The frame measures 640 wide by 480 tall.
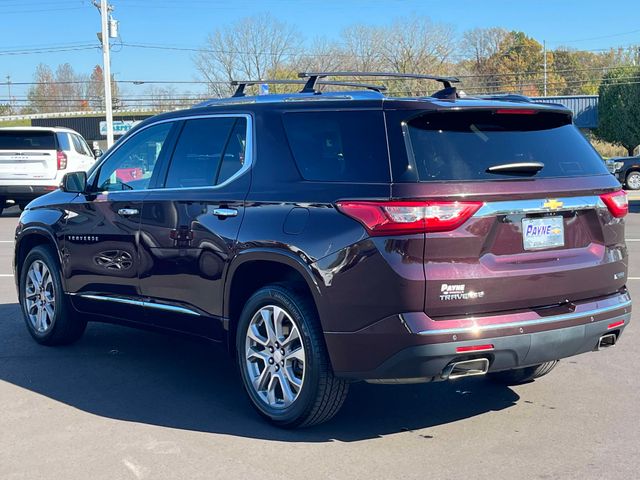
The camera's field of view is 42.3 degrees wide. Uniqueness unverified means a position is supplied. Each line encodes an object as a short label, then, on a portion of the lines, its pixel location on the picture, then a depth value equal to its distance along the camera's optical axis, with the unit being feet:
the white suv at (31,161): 58.65
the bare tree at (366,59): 191.93
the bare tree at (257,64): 193.10
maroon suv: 13.32
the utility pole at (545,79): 253.32
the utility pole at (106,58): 107.45
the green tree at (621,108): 142.10
